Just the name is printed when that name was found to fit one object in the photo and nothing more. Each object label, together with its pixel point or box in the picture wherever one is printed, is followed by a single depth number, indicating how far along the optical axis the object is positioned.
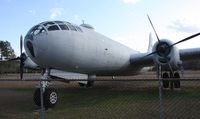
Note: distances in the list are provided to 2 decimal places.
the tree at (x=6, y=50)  50.29
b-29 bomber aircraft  6.36
